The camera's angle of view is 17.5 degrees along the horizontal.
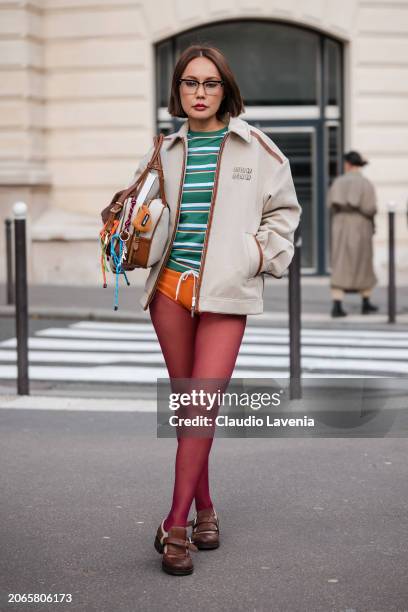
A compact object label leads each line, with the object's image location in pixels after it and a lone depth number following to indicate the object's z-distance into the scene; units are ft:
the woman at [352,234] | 45.70
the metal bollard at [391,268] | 43.16
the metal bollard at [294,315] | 26.94
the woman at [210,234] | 15.06
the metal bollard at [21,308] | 27.55
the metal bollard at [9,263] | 49.44
